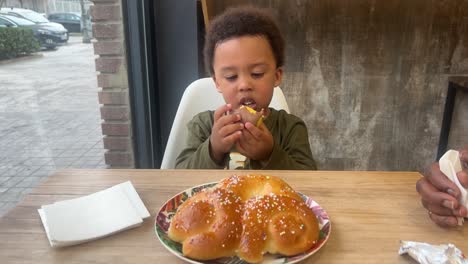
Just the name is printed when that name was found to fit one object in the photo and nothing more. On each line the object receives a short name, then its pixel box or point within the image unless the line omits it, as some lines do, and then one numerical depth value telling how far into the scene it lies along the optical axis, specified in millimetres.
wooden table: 640
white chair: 1390
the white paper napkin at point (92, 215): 671
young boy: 1021
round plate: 617
